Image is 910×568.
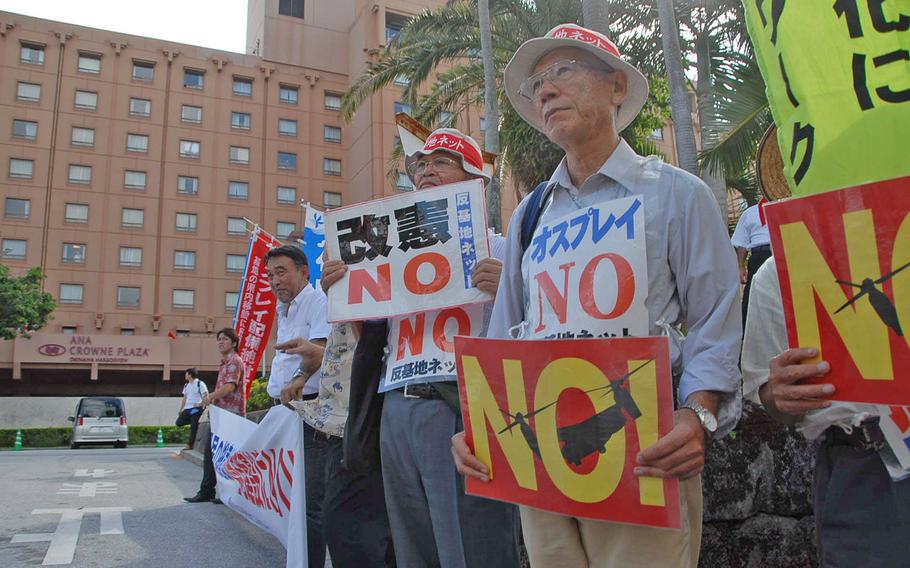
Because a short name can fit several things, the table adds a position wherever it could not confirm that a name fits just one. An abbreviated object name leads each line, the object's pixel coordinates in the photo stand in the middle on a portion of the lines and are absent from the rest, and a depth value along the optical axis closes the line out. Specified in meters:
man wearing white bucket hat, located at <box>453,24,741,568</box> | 1.80
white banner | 3.98
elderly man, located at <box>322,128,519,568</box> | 2.61
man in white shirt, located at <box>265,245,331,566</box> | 4.10
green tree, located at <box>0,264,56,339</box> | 32.19
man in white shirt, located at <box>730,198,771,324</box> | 4.70
